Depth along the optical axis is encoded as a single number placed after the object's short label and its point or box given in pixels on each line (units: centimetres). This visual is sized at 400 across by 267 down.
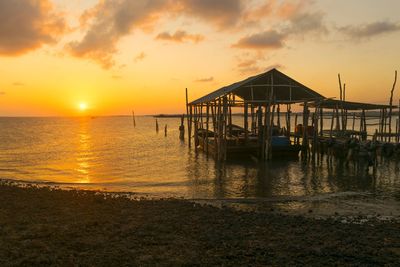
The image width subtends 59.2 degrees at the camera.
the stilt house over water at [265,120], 2328
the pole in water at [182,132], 4996
